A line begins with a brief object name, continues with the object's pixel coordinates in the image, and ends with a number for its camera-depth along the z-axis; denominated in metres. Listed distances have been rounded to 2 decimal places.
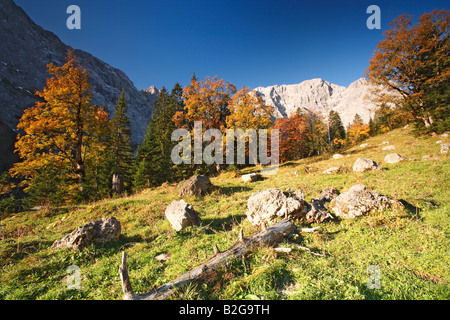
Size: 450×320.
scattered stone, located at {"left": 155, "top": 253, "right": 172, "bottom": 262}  5.18
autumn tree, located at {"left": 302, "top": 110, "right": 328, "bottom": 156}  45.75
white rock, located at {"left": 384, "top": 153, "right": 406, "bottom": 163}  12.62
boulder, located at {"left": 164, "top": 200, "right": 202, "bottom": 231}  7.01
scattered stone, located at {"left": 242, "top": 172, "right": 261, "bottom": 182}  15.86
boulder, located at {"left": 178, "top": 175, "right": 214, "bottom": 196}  12.23
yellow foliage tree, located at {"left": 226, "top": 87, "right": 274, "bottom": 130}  20.97
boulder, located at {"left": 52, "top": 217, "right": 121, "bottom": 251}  5.95
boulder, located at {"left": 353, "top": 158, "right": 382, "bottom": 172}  11.78
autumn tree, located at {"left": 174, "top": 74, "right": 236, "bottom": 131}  21.08
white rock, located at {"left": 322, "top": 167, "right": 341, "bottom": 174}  13.38
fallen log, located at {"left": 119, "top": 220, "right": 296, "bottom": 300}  3.09
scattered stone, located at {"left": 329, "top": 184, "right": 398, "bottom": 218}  6.08
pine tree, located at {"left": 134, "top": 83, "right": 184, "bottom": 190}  21.81
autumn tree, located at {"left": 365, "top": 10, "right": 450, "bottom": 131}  18.41
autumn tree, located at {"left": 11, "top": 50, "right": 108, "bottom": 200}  13.09
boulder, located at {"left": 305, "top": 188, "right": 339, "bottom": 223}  6.34
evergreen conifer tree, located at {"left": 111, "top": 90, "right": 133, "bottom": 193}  24.25
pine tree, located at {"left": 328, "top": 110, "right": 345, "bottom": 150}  54.26
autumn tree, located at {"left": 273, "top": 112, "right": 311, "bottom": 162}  35.22
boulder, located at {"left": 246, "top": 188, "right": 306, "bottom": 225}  6.46
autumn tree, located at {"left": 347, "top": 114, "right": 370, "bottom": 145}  58.25
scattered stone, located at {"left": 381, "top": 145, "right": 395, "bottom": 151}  19.06
